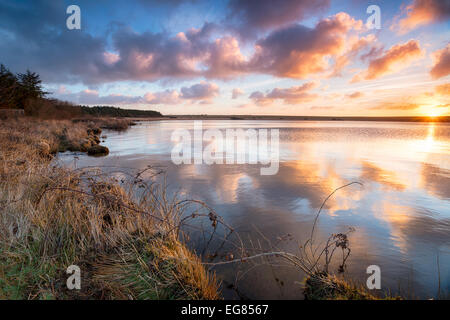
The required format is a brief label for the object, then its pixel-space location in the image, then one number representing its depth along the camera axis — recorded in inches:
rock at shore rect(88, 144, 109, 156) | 588.4
